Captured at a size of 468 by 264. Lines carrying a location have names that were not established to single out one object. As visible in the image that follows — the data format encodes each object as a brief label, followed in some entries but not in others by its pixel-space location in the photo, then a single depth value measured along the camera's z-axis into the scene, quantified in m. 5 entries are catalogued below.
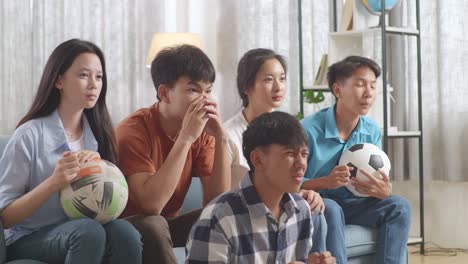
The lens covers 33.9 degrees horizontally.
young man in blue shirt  3.01
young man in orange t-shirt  2.43
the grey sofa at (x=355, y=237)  3.06
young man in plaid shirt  2.04
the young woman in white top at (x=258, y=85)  3.09
